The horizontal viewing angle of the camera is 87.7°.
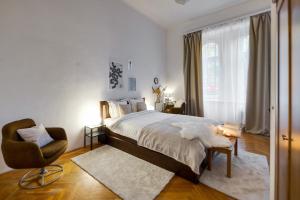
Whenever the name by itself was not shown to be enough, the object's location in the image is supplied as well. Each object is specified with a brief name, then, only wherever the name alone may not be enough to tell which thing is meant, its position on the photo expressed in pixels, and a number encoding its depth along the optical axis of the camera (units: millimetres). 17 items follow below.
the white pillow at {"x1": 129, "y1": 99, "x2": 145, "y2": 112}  3891
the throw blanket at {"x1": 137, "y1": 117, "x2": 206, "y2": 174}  2014
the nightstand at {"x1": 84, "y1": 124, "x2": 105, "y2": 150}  3265
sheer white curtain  4084
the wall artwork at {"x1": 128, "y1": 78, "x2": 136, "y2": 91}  4340
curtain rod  3708
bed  2076
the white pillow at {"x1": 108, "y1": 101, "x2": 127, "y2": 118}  3518
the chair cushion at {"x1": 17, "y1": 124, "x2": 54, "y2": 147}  2123
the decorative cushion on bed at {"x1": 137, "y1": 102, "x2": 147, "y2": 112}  4000
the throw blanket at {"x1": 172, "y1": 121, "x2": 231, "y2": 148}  2150
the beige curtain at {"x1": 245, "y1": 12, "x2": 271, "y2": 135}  3680
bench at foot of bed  2076
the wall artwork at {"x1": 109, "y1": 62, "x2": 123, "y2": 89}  3840
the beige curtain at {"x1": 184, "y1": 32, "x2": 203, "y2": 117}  4844
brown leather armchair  1896
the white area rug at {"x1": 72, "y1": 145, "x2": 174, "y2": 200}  1887
